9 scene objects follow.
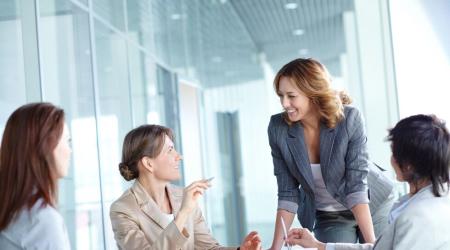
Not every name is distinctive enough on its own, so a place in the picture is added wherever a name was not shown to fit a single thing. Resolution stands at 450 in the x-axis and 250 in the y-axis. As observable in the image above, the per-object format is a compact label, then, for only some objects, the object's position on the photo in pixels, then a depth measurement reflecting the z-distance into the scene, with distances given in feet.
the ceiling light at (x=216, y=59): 28.02
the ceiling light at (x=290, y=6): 24.71
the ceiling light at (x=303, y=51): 27.50
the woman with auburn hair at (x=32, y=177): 5.99
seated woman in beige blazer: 8.86
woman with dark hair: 6.75
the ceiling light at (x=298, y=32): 27.32
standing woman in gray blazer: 9.42
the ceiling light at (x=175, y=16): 24.32
